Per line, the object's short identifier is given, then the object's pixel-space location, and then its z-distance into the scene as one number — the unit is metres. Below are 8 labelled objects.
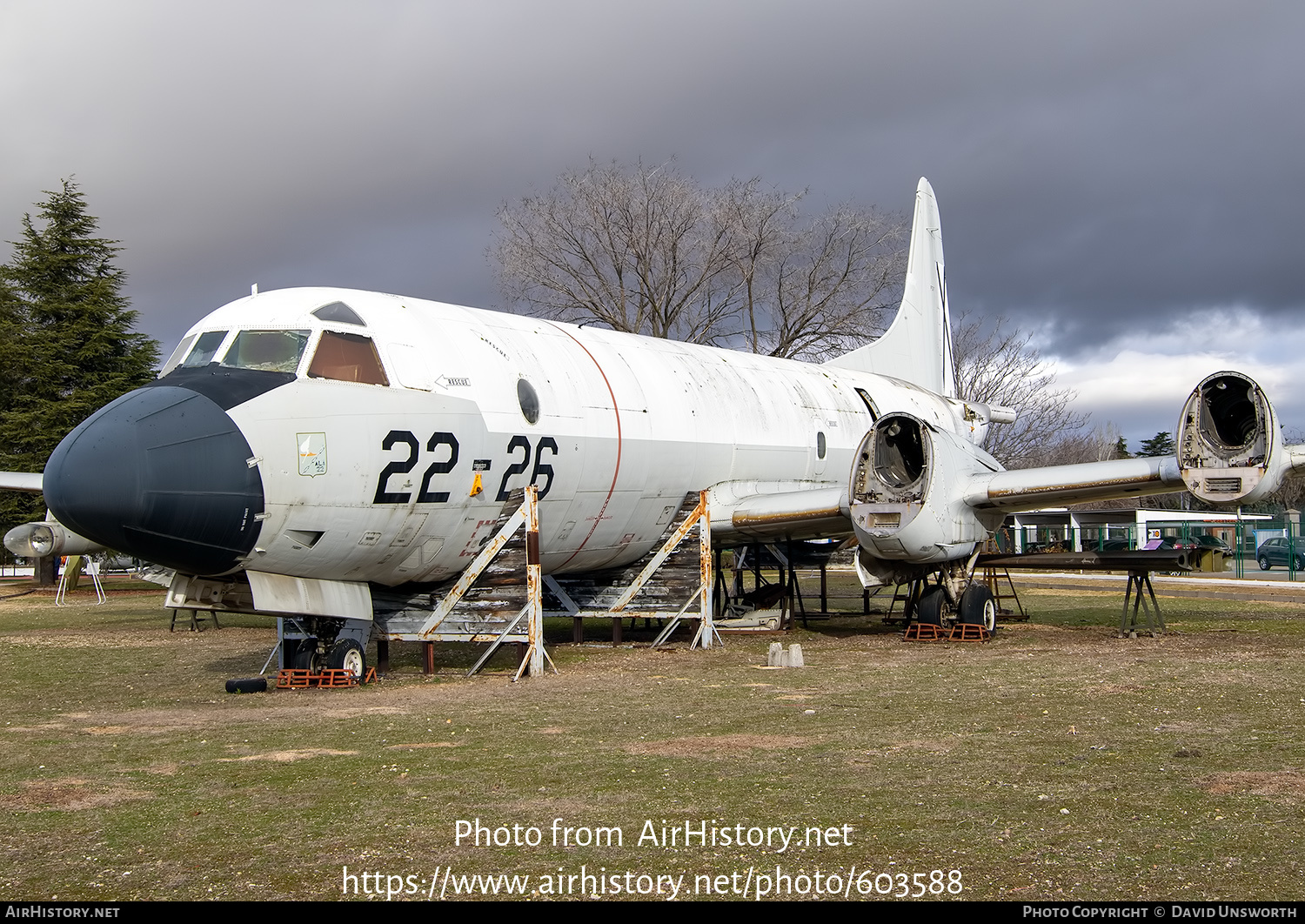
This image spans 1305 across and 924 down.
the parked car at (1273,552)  41.69
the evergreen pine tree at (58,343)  35.84
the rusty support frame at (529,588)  12.43
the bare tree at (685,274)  41.44
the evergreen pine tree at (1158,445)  84.91
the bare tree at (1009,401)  47.34
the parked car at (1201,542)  42.69
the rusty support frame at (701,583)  15.38
